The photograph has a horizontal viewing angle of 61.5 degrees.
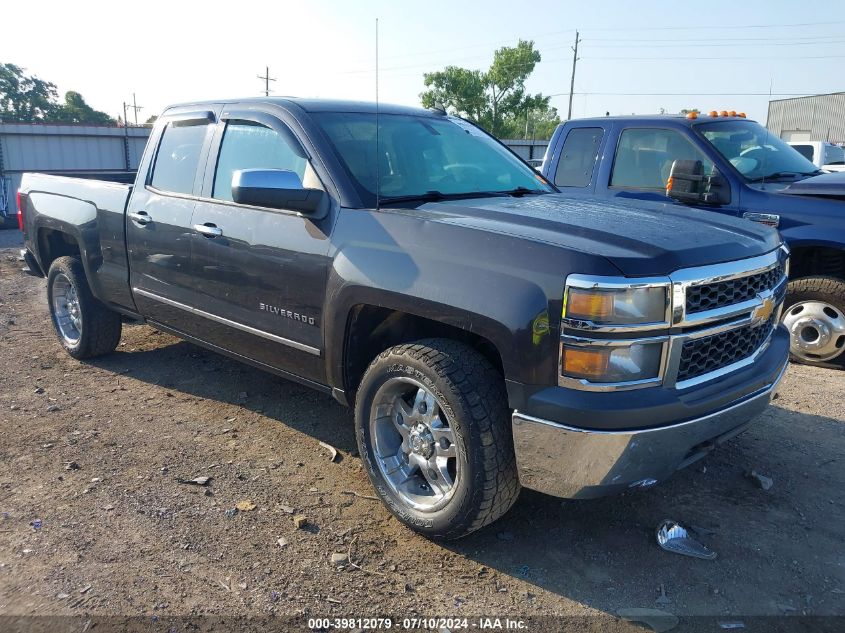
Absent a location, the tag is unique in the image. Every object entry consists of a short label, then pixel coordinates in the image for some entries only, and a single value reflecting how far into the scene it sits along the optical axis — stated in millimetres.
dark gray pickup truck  2555
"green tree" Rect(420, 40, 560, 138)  51469
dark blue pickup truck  5227
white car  13234
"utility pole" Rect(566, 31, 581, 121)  47625
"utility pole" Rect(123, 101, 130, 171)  18578
